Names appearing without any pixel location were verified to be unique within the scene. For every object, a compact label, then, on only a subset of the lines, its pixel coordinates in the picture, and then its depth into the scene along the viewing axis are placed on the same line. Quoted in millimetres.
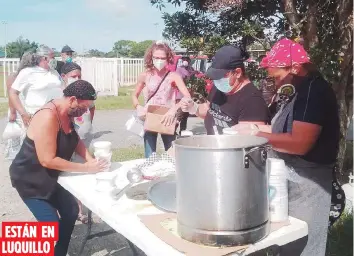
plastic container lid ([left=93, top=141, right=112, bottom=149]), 2557
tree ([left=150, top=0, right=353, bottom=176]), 4094
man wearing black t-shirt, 2281
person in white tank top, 4023
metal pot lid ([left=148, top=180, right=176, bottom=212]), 1889
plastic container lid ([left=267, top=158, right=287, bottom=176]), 1743
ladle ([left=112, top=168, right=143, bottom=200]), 2353
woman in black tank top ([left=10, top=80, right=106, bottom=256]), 2400
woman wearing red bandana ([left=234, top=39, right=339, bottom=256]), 1868
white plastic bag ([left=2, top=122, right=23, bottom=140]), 4230
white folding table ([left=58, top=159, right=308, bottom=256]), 1557
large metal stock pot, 1390
